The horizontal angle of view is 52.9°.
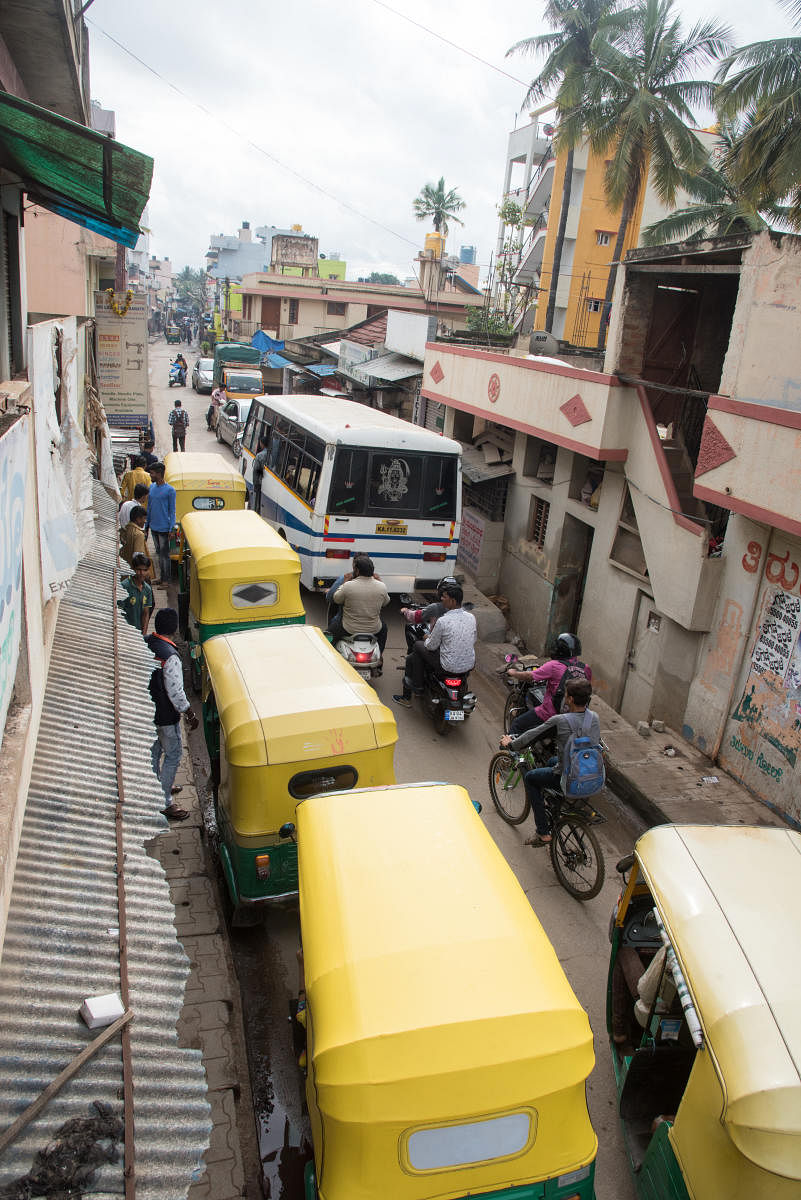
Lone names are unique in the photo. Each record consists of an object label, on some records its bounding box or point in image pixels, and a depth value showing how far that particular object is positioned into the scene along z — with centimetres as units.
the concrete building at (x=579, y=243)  3025
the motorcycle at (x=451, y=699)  884
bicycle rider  620
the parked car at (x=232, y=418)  2597
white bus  1141
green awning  396
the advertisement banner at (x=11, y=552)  299
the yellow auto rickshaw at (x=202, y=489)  1249
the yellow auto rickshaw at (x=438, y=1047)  288
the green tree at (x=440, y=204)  5603
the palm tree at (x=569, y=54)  2188
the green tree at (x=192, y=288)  12288
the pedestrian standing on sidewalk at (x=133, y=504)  1071
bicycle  626
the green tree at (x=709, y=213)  2216
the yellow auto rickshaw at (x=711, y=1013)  286
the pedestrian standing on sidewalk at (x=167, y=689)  633
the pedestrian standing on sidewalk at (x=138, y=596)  771
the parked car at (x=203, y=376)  4197
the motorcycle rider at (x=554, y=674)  720
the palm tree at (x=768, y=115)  1189
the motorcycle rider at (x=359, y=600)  922
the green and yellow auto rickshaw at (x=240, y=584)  857
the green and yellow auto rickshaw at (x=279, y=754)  519
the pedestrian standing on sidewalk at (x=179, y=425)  2220
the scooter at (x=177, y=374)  4357
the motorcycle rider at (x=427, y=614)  927
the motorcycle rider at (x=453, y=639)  866
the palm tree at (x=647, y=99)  2083
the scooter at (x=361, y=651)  943
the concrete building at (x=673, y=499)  788
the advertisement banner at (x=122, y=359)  1852
